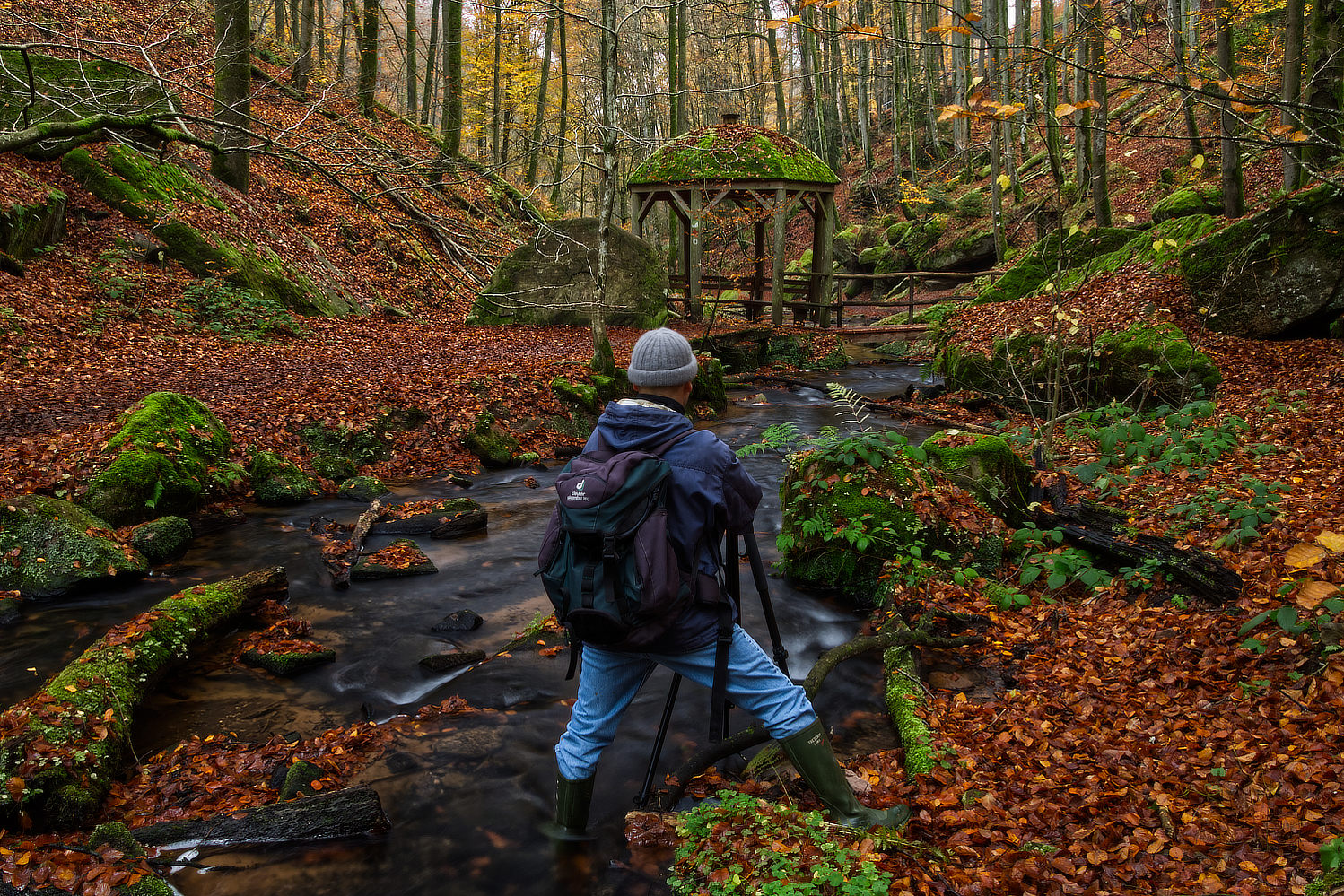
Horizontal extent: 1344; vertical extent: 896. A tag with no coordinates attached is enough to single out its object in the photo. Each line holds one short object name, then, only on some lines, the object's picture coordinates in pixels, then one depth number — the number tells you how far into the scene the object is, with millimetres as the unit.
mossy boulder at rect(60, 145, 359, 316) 13125
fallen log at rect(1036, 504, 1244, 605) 4488
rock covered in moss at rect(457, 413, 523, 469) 9891
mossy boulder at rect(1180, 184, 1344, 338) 9367
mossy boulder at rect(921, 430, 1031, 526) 6438
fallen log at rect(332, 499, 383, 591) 6355
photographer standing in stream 2834
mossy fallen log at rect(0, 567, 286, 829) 3221
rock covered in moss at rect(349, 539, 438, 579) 6445
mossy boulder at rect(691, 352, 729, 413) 12820
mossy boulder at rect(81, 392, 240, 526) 6699
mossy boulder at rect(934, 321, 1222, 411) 9039
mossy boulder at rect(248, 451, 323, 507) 7934
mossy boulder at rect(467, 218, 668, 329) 16750
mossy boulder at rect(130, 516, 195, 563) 6418
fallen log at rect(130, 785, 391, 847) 3330
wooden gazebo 17375
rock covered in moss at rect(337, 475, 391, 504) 8344
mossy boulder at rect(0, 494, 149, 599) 5703
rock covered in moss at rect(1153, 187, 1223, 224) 14749
